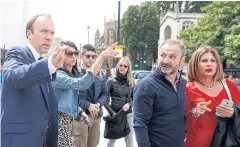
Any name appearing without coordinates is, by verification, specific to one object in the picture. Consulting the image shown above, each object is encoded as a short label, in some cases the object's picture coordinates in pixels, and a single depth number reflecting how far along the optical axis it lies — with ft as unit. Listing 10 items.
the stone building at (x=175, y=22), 155.84
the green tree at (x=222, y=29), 74.64
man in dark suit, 5.90
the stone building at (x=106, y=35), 306.10
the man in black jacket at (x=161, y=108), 8.31
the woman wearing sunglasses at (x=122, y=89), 17.11
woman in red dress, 8.99
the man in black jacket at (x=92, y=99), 13.11
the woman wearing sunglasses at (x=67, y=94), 9.37
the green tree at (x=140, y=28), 181.16
